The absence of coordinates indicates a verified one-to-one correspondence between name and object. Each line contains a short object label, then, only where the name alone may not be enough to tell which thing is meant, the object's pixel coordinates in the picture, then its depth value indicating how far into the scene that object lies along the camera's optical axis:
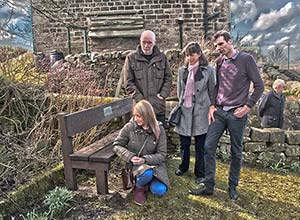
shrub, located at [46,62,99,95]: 6.21
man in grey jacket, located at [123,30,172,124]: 4.31
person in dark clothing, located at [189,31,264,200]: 3.46
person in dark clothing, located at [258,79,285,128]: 5.91
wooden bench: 3.54
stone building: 12.95
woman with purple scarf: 4.02
